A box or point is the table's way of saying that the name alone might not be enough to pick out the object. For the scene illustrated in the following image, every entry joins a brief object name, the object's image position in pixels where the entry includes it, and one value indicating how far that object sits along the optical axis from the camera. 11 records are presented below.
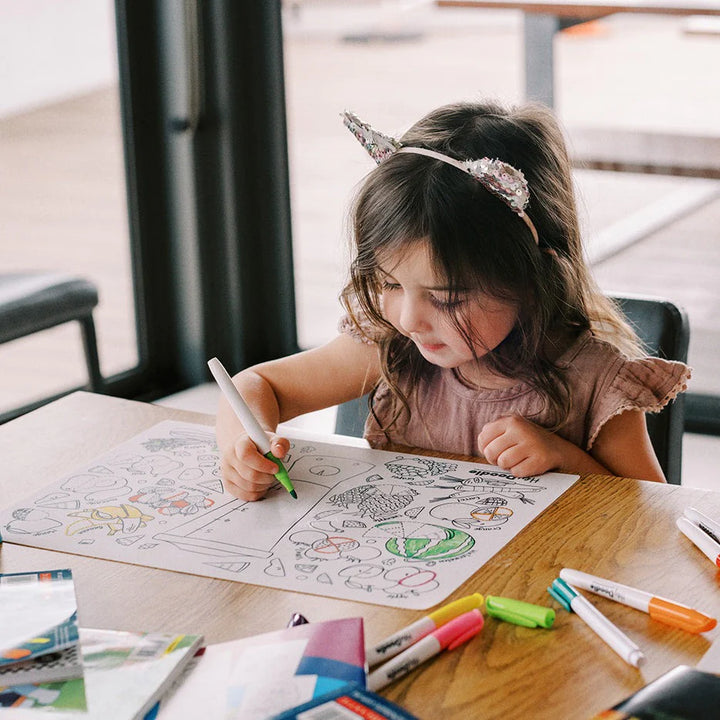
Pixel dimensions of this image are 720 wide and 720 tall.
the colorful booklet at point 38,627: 1.22
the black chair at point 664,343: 1.88
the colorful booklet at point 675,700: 1.11
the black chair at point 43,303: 3.07
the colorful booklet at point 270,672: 1.17
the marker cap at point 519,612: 1.29
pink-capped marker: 1.22
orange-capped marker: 1.28
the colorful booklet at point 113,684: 1.18
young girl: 1.65
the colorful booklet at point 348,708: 1.13
